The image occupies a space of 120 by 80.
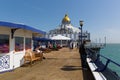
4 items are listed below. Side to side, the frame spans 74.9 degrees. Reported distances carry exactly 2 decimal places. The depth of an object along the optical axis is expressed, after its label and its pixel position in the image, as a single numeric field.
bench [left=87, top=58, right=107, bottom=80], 3.16
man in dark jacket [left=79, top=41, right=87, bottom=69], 4.84
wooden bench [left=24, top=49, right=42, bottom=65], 5.36
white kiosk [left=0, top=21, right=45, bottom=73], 4.20
